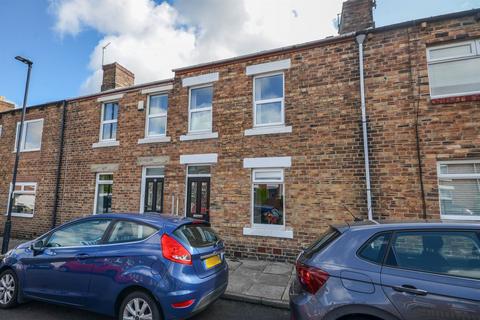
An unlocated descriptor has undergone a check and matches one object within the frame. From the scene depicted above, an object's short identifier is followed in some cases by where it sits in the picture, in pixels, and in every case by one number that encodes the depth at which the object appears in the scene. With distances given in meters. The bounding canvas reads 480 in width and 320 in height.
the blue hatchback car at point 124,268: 3.48
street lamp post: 8.31
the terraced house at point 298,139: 6.23
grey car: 2.38
